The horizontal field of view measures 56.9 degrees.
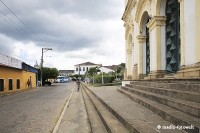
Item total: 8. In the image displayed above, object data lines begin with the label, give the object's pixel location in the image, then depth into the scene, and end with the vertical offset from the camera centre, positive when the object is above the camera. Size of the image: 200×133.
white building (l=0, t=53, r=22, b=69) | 19.92 +1.26
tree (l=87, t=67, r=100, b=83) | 62.90 +0.42
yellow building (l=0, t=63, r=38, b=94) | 20.11 -0.73
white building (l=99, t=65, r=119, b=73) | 91.79 +1.43
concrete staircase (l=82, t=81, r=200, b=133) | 3.31 -0.99
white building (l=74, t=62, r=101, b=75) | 104.00 +3.23
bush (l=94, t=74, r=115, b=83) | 32.72 -1.22
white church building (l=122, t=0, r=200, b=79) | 5.66 +1.53
